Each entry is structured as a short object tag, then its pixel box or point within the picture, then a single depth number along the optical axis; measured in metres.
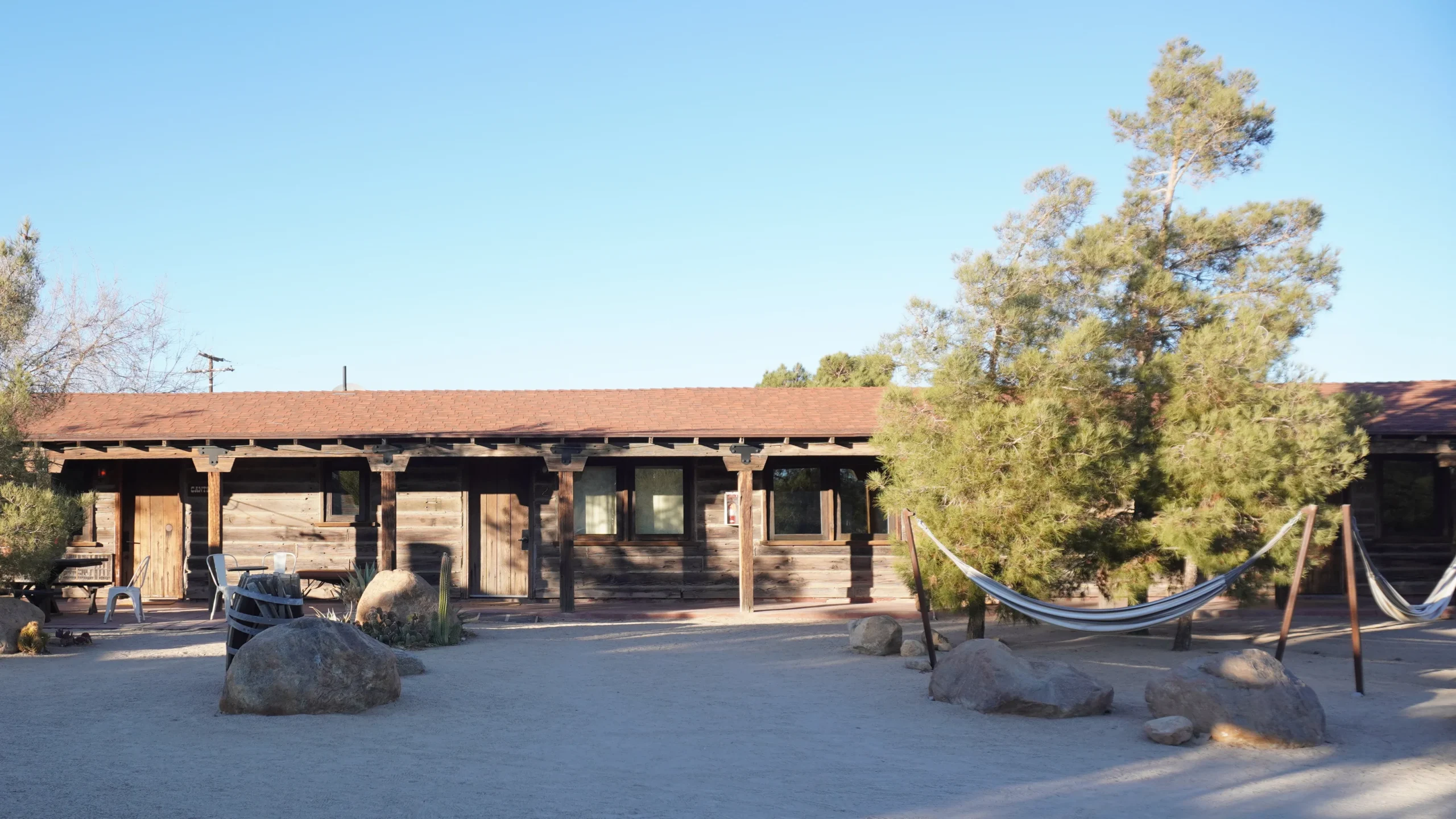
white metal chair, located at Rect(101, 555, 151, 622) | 13.05
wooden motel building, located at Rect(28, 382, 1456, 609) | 15.53
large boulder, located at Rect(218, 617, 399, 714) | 7.76
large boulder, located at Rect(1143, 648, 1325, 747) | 7.04
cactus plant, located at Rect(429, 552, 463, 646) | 11.65
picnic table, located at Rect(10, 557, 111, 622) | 12.08
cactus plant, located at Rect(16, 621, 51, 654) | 10.70
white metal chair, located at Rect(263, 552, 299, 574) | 14.59
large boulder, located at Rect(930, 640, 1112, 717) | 7.96
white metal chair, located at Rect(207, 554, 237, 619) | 12.74
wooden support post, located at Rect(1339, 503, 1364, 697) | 8.59
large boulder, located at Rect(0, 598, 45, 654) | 10.70
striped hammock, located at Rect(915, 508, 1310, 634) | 9.04
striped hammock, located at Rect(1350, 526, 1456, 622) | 9.09
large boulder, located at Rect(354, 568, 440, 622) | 11.98
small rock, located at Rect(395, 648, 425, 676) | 9.57
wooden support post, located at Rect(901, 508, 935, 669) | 9.89
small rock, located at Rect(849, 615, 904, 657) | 11.01
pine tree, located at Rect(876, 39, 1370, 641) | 10.33
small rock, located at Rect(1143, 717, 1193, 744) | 7.04
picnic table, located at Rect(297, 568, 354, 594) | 14.93
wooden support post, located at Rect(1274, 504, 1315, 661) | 8.68
